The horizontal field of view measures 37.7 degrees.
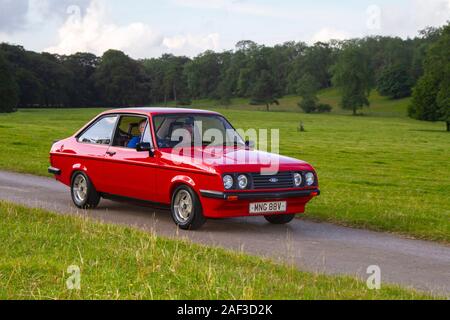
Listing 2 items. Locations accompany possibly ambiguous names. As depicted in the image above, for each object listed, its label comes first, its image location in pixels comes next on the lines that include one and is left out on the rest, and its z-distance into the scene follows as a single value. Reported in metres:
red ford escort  9.31
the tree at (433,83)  72.06
